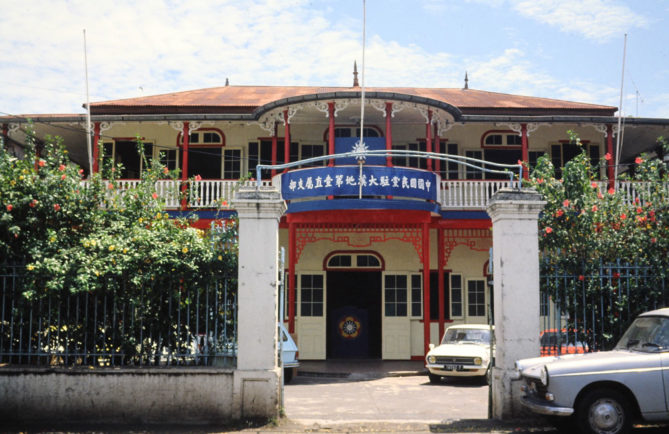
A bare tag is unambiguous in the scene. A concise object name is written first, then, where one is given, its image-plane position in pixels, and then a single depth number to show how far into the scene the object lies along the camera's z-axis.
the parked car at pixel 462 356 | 12.83
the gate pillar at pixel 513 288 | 8.12
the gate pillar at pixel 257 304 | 8.01
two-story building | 15.91
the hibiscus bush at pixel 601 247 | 8.73
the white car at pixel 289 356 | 12.87
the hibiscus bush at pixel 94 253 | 8.31
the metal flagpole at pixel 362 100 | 14.79
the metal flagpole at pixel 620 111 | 15.60
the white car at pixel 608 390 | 6.93
